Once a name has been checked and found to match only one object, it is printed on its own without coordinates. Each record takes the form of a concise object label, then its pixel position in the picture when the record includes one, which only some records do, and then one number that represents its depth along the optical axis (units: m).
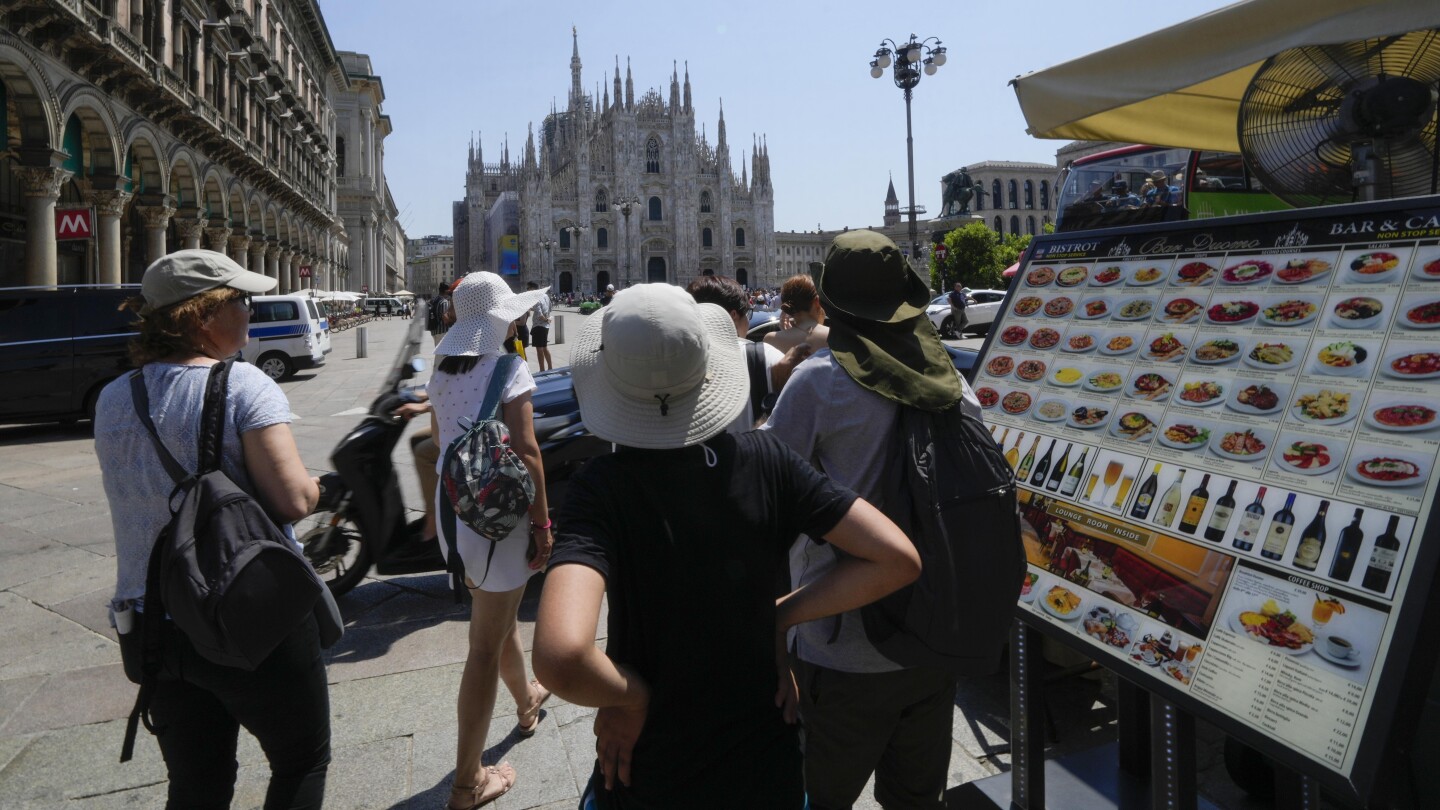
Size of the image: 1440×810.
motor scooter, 4.19
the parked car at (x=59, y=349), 9.84
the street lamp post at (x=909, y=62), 19.59
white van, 15.65
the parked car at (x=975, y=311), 22.66
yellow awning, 2.40
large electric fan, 2.89
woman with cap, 1.87
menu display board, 1.62
